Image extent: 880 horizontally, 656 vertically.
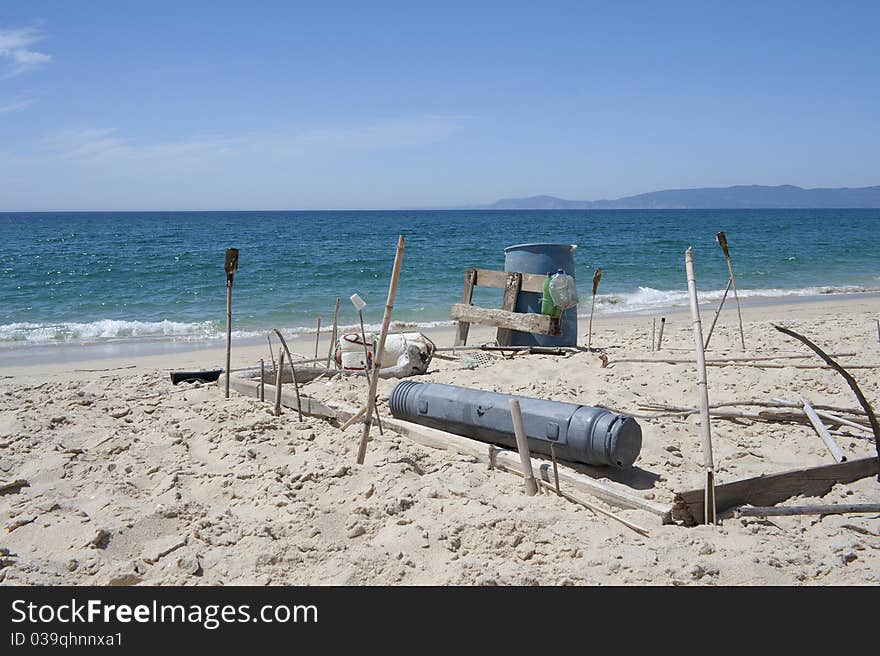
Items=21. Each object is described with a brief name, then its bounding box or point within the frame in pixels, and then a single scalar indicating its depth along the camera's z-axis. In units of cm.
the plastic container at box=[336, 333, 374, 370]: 816
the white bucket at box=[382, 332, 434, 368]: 801
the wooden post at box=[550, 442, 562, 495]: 415
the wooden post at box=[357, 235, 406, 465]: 466
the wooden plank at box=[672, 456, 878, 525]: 382
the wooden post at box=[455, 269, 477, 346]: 950
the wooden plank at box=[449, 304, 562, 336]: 868
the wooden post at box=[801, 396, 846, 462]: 462
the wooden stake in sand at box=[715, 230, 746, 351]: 821
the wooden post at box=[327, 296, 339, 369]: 803
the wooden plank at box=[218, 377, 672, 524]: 398
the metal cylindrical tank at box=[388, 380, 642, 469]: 452
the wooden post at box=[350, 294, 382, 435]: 528
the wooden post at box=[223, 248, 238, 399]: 646
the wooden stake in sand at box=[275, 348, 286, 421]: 592
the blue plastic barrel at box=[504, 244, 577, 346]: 884
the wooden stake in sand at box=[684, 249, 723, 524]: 381
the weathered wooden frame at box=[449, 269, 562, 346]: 871
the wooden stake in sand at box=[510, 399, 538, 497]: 422
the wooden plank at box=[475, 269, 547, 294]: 875
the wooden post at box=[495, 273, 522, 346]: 892
